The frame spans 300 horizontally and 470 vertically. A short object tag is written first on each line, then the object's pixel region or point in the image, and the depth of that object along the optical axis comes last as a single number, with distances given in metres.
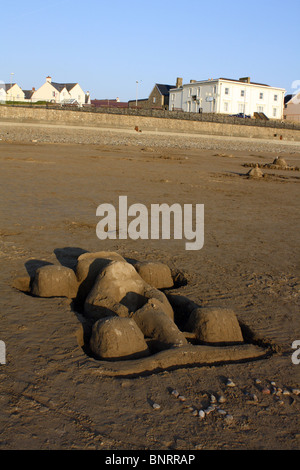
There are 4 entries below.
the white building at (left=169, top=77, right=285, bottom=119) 61.41
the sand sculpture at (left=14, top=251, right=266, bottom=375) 3.44
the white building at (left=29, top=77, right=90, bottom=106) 73.00
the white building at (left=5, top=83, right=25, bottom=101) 73.88
